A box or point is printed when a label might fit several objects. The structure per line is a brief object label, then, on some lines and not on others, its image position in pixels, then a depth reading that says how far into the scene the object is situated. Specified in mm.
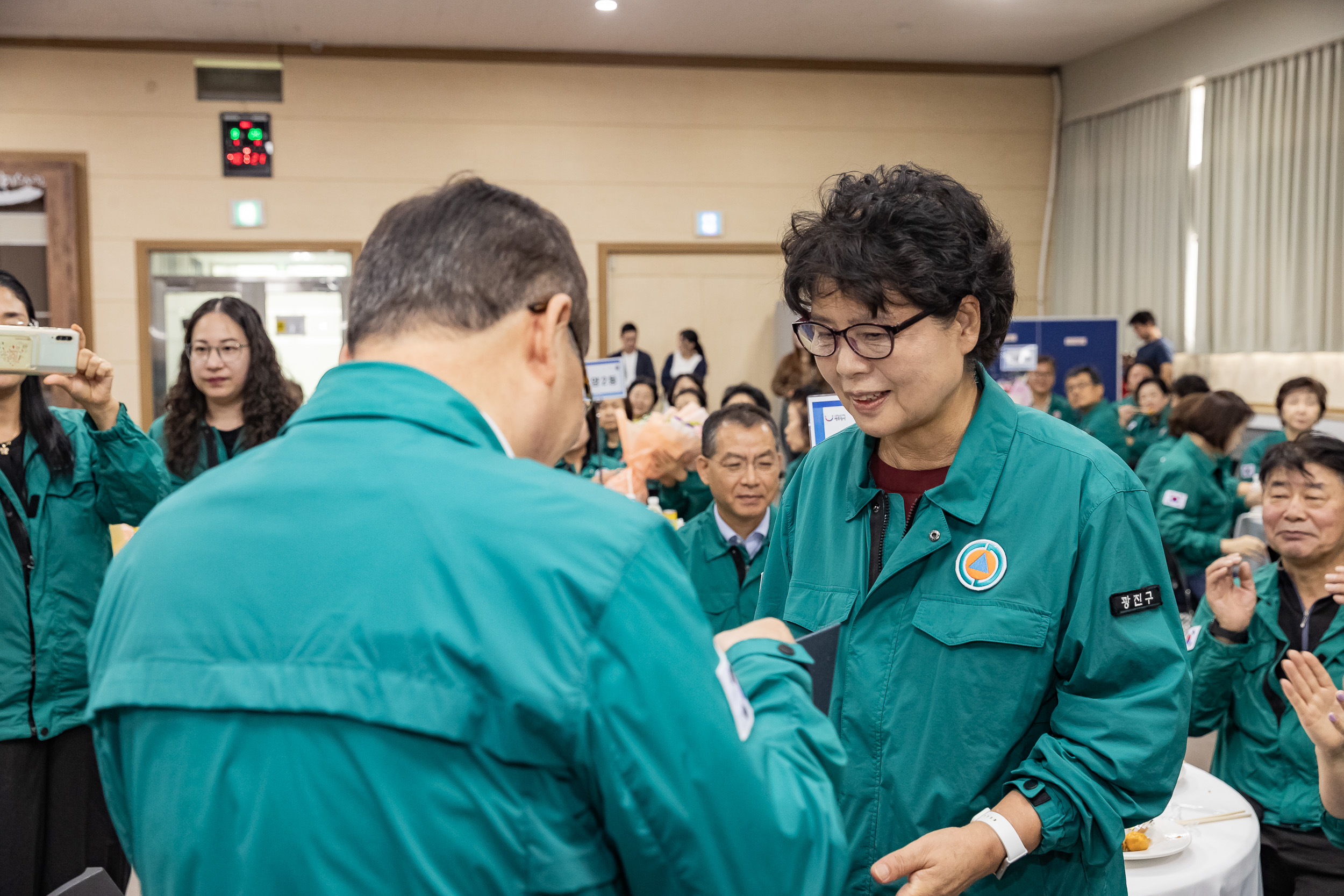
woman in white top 9680
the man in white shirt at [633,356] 9719
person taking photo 2279
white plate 1955
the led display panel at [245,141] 9211
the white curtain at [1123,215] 9289
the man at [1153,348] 8594
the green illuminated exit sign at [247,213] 9289
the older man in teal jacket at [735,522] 2996
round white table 1918
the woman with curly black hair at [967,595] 1282
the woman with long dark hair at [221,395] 3102
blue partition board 8359
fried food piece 1959
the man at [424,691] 707
